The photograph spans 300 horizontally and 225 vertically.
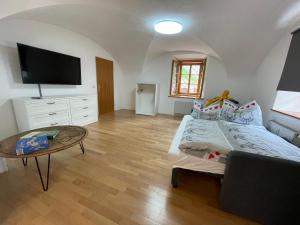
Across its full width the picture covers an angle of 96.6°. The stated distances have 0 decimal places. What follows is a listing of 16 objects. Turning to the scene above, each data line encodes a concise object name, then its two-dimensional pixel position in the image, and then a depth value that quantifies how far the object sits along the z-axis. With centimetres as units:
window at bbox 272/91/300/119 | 247
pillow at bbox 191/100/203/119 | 300
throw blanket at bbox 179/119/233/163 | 147
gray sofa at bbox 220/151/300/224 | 109
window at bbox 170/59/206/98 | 482
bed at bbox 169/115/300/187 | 145
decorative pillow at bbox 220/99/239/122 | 282
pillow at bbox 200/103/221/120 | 292
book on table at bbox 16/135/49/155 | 136
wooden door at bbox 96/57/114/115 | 462
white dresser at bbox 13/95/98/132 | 252
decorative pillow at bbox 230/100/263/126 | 262
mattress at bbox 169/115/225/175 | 143
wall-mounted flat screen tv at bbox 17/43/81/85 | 253
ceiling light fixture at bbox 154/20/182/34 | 244
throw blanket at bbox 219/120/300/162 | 145
